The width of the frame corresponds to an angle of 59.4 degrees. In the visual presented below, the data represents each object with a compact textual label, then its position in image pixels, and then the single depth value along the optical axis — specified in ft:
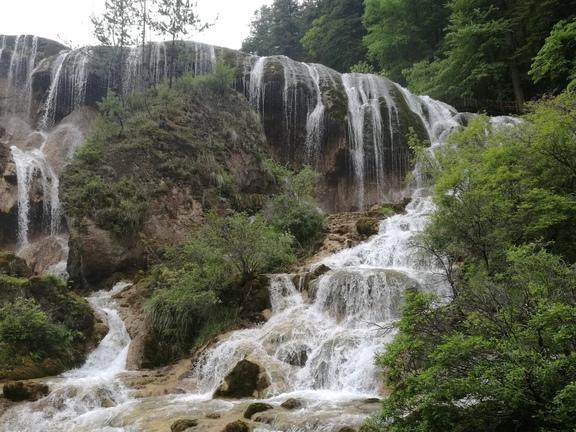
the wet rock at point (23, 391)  31.42
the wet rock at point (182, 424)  24.21
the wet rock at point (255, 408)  25.45
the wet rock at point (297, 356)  33.27
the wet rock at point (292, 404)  26.37
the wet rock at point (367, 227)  54.03
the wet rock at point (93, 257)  54.34
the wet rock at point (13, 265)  47.18
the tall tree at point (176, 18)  83.76
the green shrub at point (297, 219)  56.24
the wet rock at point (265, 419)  24.10
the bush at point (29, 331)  36.94
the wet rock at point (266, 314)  40.67
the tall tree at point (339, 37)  126.31
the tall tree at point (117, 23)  81.46
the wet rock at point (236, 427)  22.91
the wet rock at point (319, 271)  42.57
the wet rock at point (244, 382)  30.83
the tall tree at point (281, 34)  141.08
